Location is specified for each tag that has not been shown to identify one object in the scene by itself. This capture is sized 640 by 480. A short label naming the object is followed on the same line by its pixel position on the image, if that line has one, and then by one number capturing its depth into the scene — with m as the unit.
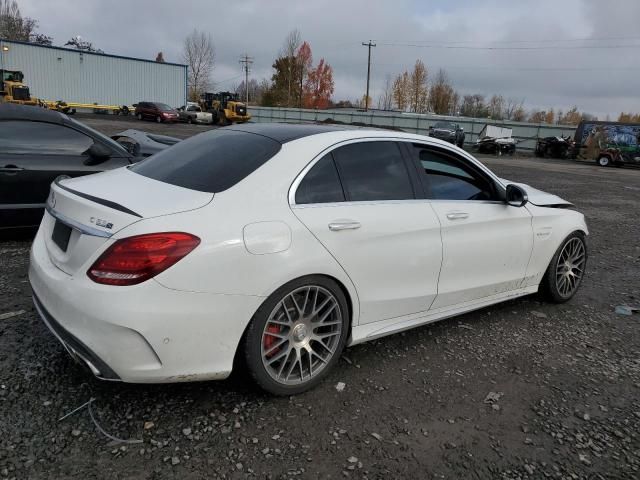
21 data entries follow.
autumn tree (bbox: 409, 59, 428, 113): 80.31
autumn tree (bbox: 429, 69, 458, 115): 81.62
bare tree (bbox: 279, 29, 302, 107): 70.31
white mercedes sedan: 2.35
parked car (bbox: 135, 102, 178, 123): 38.97
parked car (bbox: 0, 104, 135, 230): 5.01
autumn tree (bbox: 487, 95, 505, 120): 83.56
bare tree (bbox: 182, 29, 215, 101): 68.06
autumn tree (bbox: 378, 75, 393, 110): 84.86
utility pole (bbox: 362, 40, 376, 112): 63.08
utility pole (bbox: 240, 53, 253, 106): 89.62
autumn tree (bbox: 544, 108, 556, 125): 102.03
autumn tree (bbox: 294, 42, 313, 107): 70.88
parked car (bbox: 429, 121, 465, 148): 31.44
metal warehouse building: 44.75
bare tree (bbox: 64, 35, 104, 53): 77.00
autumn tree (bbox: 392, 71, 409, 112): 81.94
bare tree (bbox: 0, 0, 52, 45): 66.06
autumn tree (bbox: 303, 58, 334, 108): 72.56
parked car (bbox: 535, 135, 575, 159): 33.47
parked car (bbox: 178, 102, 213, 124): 42.91
